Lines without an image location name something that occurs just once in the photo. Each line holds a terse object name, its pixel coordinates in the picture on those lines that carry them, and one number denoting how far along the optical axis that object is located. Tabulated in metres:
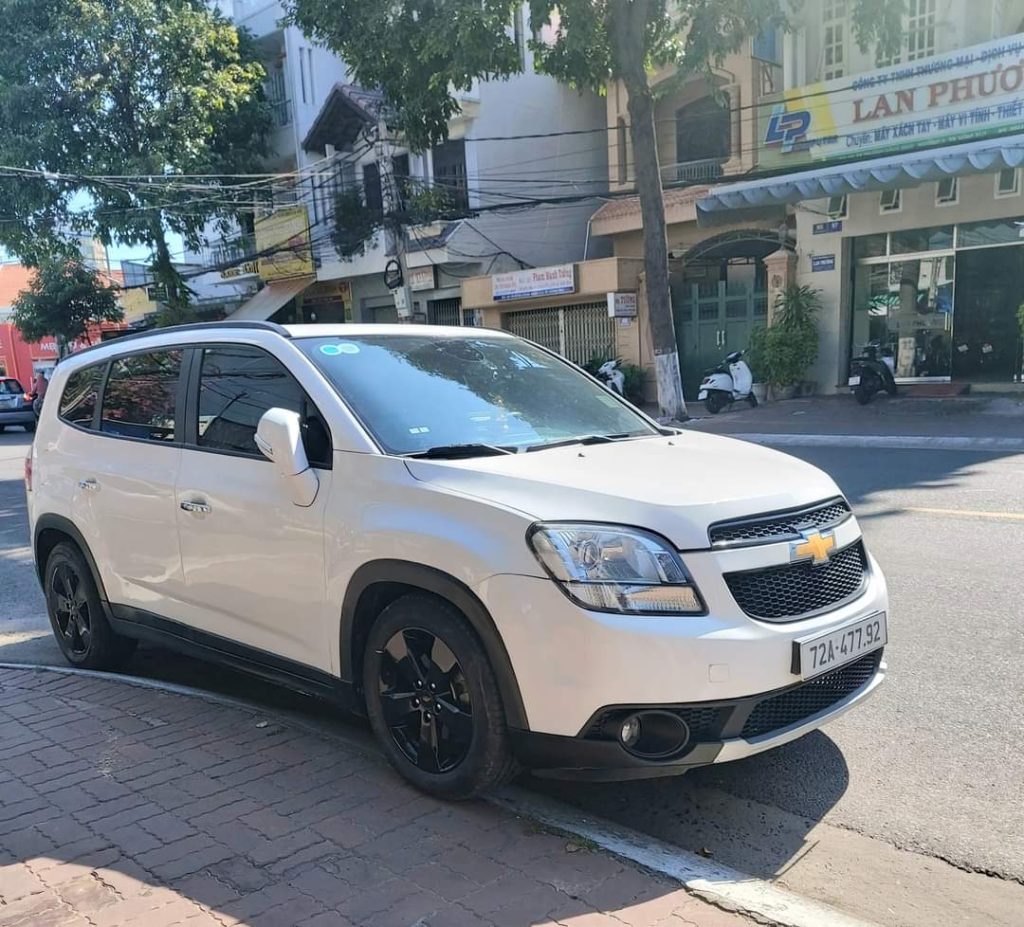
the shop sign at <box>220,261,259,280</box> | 28.32
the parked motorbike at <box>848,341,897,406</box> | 15.91
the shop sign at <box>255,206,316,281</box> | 26.06
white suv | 2.80
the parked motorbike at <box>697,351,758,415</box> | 17.64
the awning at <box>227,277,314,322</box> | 26.92
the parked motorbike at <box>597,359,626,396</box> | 19.36
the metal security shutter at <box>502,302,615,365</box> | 20.97
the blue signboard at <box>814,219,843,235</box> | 17.41
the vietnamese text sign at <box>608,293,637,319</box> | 19.81
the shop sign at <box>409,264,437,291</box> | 23.59
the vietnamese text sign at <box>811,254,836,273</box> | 17.56
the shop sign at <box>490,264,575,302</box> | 20.44
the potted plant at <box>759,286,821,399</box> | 17.25
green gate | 20.02
